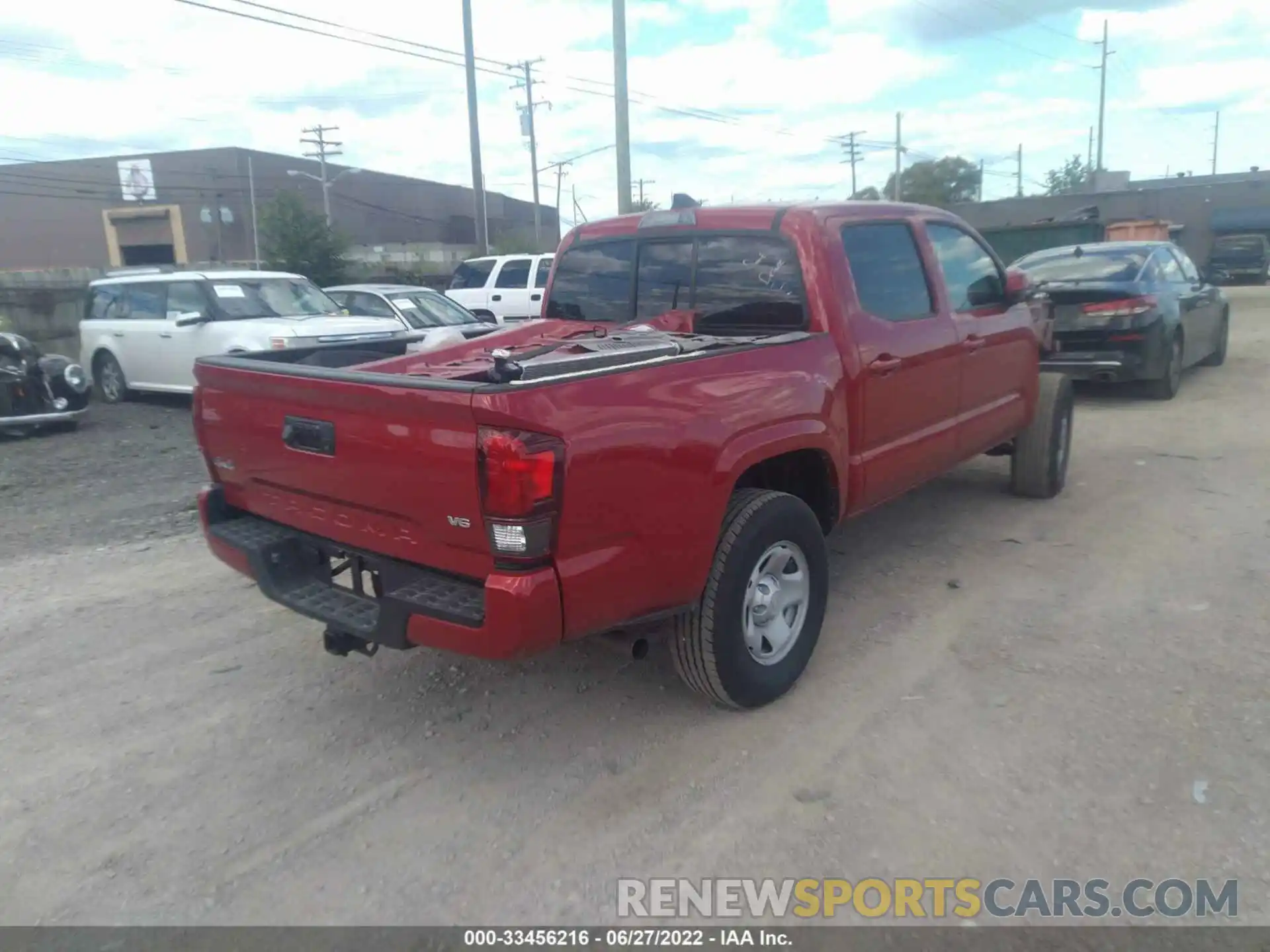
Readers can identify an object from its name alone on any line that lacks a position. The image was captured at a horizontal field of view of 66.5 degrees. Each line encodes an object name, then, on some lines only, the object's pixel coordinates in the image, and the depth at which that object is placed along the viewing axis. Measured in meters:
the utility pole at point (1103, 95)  52.94
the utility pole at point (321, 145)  60.78
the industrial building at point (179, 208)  60.22
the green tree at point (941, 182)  56.47
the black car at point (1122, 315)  9.59
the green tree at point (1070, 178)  75.19
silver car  14.58
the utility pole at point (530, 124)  41.44
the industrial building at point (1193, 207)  42.59
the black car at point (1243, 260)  34.94
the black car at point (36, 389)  9.78
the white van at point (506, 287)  17.94
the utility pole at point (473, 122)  25.75
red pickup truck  2.93
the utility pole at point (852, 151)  61.28
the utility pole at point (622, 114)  17.92
